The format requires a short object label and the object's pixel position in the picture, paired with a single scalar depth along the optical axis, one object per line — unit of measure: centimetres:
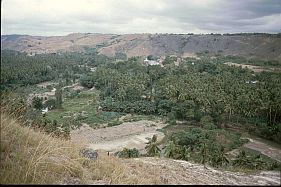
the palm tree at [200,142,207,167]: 3122
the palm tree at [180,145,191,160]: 2568
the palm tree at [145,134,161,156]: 2981
